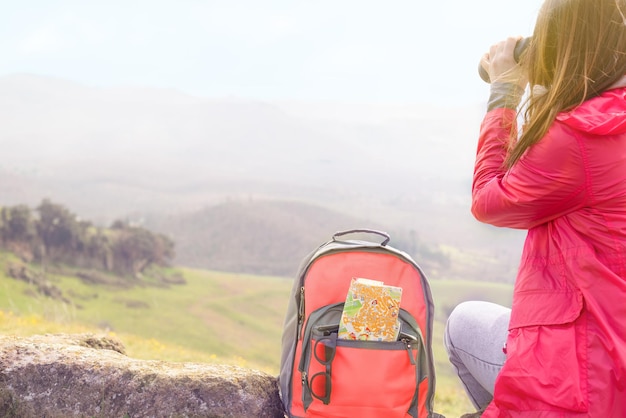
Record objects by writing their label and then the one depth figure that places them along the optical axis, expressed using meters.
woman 2.21
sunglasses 2.93
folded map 2.97
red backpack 2.94
